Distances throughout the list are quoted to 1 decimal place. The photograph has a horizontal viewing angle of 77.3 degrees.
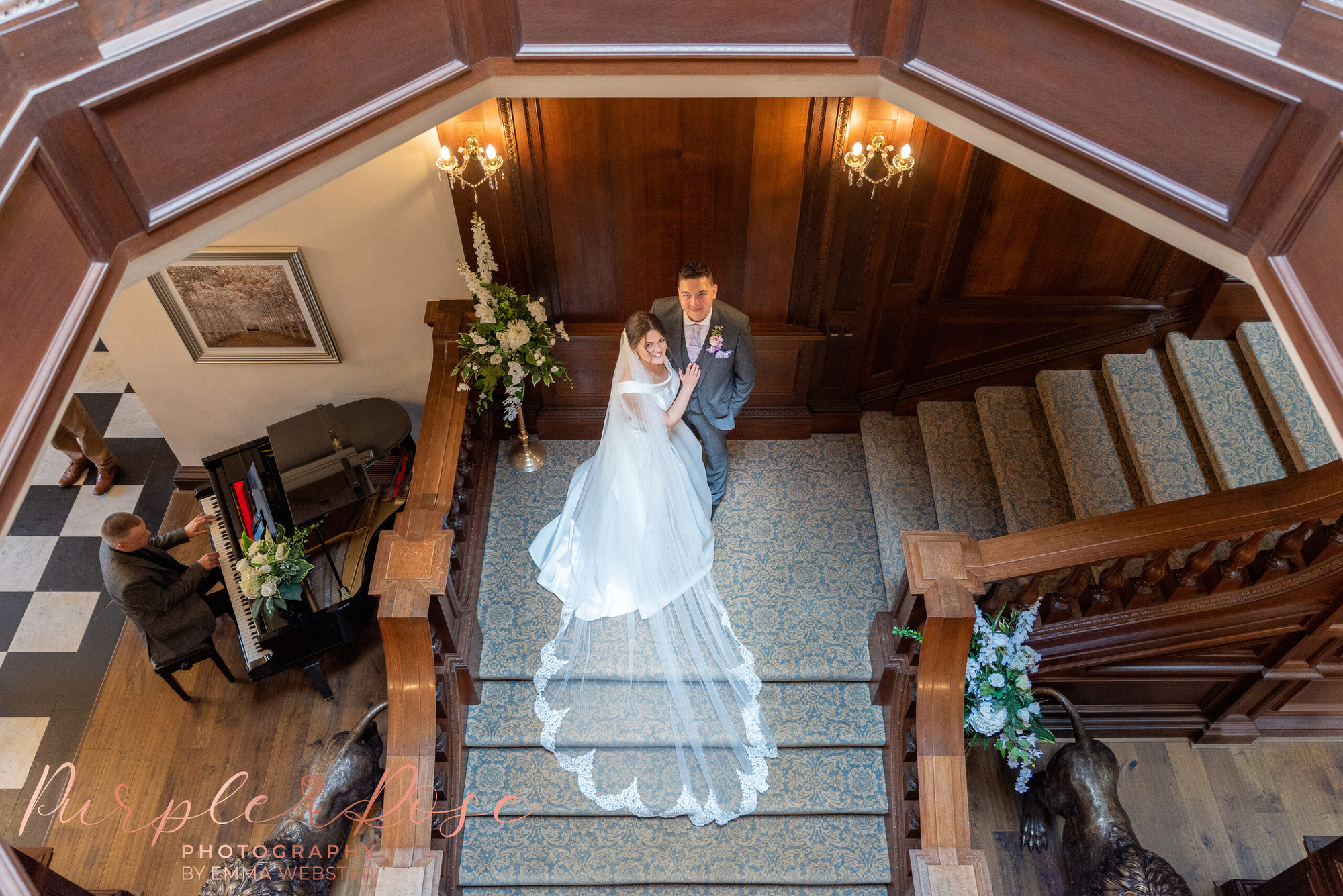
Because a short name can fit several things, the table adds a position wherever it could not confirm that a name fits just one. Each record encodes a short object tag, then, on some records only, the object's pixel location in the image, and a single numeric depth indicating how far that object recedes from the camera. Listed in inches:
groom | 165.2
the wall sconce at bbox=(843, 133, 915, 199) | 173.6
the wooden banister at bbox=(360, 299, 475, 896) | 160.1
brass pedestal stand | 217.6
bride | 174.6
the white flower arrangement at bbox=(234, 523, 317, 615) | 193.6
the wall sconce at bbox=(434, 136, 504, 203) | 172.6
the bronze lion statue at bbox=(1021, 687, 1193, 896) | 166.4
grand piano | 197.8
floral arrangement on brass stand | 182.9
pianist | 188.9
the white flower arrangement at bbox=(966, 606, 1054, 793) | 165.3
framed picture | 196.9
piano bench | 201.2
